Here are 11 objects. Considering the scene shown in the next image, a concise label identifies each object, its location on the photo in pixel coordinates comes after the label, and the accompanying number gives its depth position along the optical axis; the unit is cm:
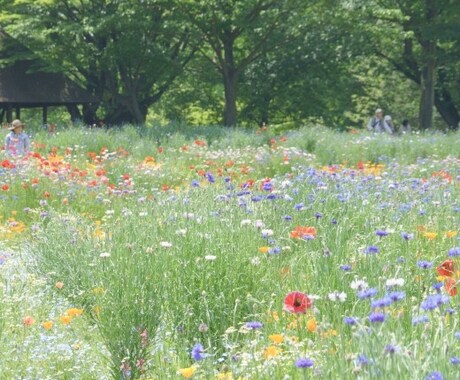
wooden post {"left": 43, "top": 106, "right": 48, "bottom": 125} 6039
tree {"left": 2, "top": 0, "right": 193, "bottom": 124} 5131
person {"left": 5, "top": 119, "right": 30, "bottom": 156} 2287
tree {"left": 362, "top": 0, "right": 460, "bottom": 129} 5110
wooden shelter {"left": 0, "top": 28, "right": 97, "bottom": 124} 5555
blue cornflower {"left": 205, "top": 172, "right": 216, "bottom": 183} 1368
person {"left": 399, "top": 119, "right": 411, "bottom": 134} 3981
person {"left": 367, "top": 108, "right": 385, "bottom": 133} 3660
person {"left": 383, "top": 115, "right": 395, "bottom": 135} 3578
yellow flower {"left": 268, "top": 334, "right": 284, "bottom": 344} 545
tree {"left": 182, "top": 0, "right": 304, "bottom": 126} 4977
